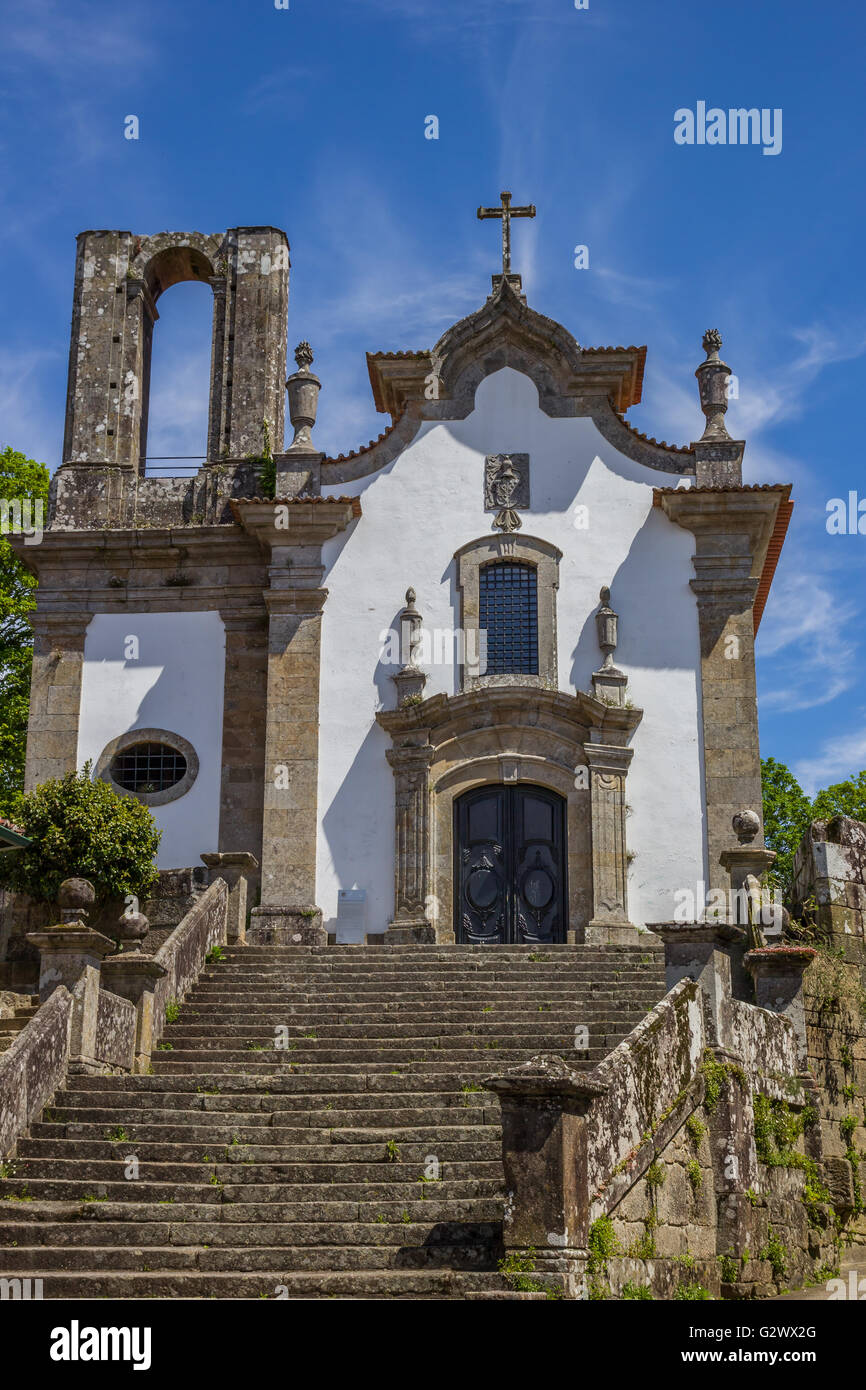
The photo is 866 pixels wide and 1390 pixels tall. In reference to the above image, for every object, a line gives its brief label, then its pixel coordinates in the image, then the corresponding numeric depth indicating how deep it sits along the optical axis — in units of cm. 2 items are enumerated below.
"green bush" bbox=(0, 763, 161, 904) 1850
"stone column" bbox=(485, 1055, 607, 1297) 894
